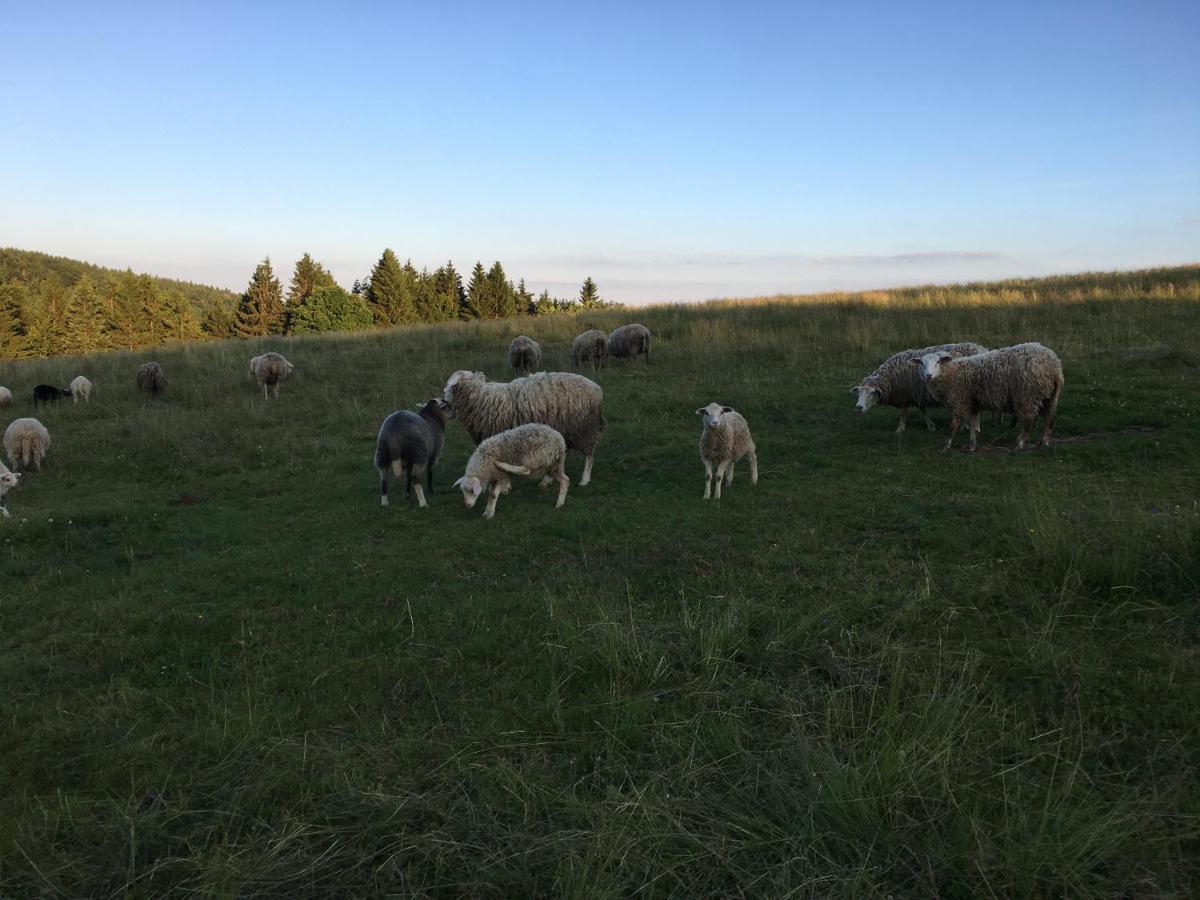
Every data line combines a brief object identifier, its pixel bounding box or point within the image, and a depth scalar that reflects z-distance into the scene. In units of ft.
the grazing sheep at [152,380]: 65.72
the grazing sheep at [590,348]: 73.10
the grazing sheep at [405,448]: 31.81
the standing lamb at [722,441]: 31.04
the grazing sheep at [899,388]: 40.88
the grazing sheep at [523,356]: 70.08
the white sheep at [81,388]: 64.28
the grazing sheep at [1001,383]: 35.06
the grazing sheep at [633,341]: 71.77
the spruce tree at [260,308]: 215.72
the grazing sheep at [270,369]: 65.21
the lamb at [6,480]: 33.99
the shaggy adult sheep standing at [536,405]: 36.17
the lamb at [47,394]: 62.18
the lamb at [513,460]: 30.35
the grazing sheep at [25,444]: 43.55
